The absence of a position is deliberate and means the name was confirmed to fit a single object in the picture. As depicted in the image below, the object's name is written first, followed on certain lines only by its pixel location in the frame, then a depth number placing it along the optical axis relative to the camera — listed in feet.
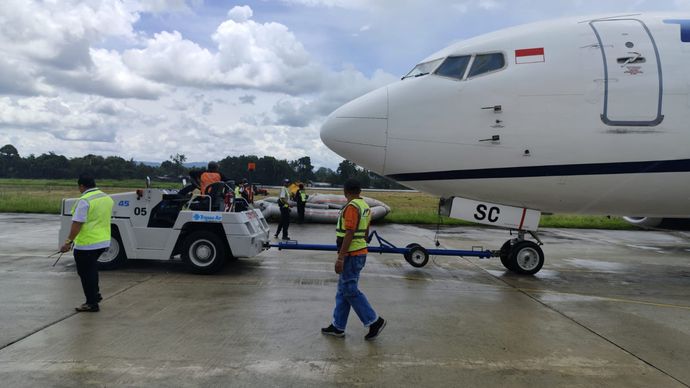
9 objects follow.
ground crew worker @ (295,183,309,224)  50.82
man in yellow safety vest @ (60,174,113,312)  17.84
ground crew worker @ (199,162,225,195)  26.89
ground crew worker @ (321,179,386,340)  15.57
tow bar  27.94
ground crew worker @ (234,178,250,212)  43.24
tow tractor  25.50
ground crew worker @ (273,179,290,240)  39.52
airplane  23.35
